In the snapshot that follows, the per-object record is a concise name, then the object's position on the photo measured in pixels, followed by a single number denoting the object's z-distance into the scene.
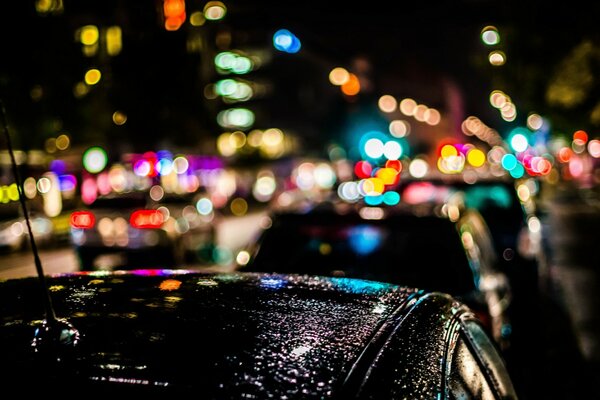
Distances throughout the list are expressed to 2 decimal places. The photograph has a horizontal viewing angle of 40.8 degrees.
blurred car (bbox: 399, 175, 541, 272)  10.37
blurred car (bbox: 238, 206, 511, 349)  6.02
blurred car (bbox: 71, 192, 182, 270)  16.55
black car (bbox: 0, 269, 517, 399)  1.82
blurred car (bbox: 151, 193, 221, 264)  18.08
